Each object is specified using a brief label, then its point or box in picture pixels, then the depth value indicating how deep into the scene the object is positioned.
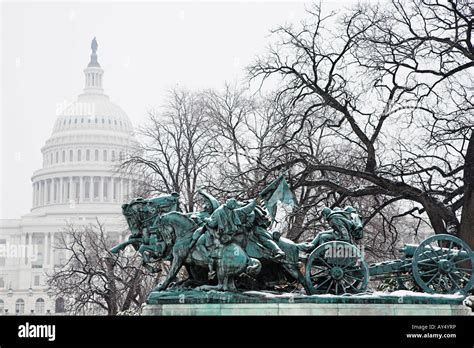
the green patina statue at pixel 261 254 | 18.22
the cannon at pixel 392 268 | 18.34
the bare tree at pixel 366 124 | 28.42
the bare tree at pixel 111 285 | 38.19
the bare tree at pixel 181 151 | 39.59
